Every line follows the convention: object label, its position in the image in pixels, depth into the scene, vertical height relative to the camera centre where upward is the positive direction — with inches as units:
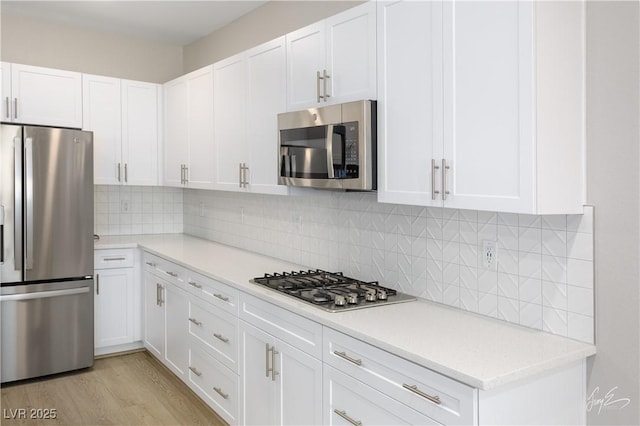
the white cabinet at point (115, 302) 168.9 -31.6
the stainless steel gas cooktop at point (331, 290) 93.6 -16.7
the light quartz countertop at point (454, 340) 64.3 -19.3
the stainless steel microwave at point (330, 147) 92.9 +11.1
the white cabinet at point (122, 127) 174.9 +26.5
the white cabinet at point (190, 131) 157.5 +23.8
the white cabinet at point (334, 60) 94.1 +28.3
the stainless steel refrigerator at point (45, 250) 143.1 -12.8
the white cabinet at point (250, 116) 123.4 +22.6
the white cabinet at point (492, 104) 68.0 +14.0
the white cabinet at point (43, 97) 157.8 +33.4
